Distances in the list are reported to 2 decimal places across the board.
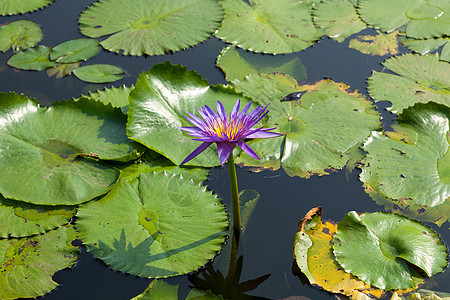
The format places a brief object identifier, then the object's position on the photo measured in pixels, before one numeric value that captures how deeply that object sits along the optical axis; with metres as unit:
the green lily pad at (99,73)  3.48
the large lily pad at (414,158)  2.62
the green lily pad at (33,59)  3.63
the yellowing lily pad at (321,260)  2.17
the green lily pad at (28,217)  2.36
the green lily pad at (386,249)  2.16
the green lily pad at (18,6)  4.23
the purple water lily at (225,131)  1.93
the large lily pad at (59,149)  2.49
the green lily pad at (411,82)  3.23
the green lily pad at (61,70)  3.57
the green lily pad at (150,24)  3.78
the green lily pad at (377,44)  3.78
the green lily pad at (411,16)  3.87
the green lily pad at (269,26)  3.78
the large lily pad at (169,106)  2.69
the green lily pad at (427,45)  3.69
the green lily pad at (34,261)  2.15
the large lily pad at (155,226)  2.21
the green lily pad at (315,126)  2.81
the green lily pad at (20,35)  3.83
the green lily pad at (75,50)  3.68
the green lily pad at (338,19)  3.95
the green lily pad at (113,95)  3.04
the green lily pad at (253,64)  3.51
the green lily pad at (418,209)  2.52
